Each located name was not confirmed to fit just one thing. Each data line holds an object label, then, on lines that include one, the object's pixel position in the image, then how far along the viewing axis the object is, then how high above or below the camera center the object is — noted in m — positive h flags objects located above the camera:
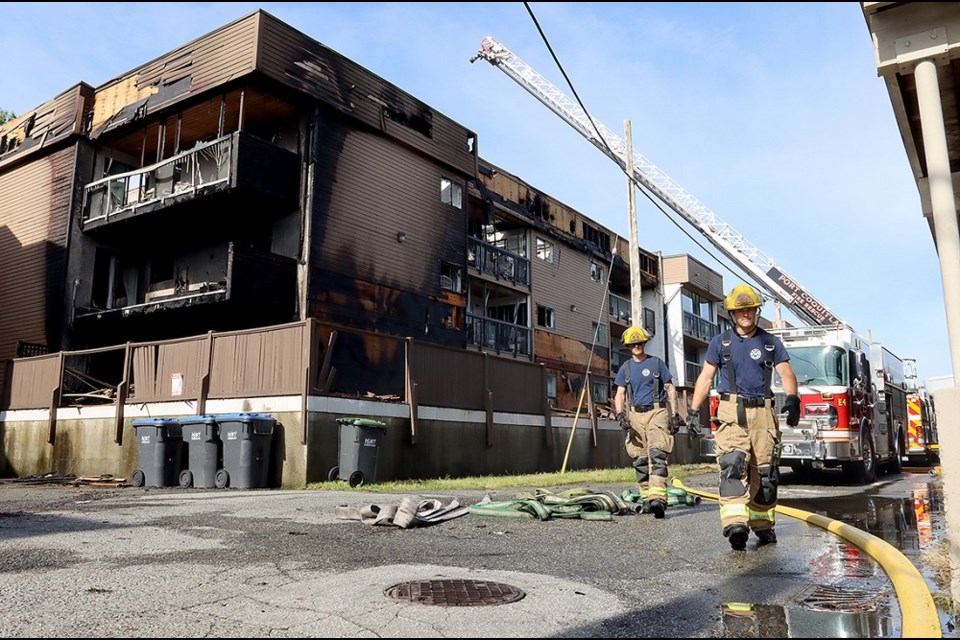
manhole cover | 4.13 -0.84
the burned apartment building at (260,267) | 16.41 +5.36
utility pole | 21.02 +5.53
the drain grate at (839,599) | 4.06 -0.86
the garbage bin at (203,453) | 14.29 -0.17
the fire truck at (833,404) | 14.14 +0.80
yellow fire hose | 3.38 -0.77
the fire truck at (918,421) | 23.59 +0.79
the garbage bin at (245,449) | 13.82 -0.09
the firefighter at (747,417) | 5.93 +0.23
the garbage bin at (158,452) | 14.88 -0.16
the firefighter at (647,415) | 8.32 +0.34
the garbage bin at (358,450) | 14.32 -0.11
